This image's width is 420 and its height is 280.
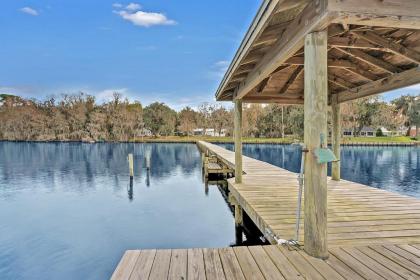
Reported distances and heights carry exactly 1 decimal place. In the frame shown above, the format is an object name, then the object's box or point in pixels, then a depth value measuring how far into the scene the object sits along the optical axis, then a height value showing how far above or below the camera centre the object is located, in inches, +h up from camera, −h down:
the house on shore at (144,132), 2094.4 -1.4
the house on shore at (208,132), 2264.3 -7.2
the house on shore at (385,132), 2206.8 -30.1
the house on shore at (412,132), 2058.3 -32.1
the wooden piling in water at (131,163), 582.2 -65.5
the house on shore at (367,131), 2089.6 -19.0
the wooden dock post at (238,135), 267.1 -4.7
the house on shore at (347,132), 2023.1 -23.7
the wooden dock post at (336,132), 274.8 -2.9
